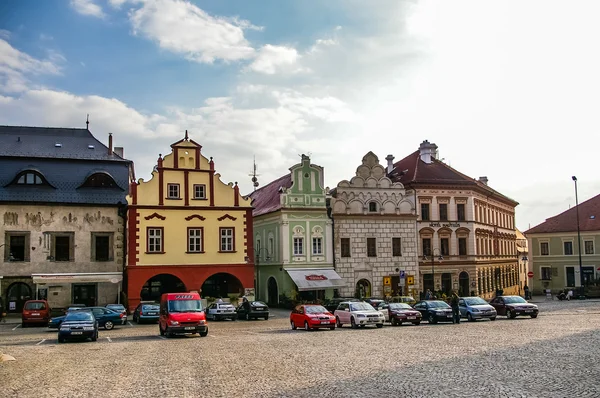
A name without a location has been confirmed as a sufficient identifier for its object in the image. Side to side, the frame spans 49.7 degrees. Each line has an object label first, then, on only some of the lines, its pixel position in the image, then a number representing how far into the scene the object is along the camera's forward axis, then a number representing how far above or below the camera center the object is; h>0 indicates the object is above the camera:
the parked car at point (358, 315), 34.94 -3.04
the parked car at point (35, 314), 41.06 -3.02
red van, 31.02 -2.52
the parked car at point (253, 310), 44.06 -3.33
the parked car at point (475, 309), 37.97 -3.07
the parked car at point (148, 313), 42.22 -3.20
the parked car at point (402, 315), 36.84 -3.19
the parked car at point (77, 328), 29.66 -2.87
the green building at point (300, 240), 55.61 +1.80
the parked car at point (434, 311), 37.66 -3.09
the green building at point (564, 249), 76.81 +0.71
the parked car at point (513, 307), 38.91 -3.07
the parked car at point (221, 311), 44.28 -3.36
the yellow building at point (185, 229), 50.47 +2.70
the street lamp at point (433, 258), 61.40 -0.03
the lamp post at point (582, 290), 65.06 -3.57
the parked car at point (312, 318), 34.09 -3.05
